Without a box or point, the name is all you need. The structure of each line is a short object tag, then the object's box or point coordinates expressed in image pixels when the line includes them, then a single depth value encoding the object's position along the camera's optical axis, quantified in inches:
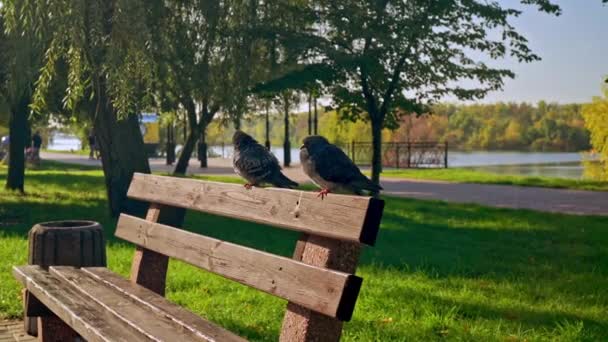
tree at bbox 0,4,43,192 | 409.1
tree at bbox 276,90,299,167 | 1172.0
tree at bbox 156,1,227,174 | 428.5
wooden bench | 98.3
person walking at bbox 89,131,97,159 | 1496.2
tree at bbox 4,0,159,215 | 297.0
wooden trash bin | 182.2
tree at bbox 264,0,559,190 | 567.8
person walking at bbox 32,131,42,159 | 1203.6
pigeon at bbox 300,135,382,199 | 138.5
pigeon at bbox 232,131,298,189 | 163.2
